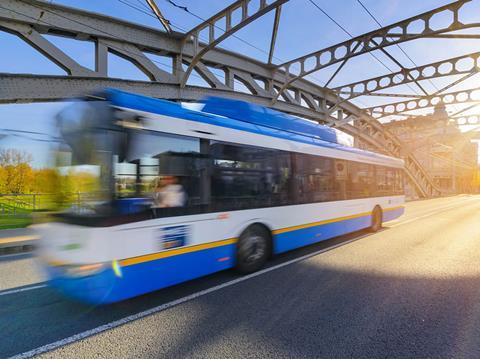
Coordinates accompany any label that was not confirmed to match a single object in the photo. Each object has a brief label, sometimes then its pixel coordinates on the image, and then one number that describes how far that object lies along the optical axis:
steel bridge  9.13
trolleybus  3.26
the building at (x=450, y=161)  40.23
